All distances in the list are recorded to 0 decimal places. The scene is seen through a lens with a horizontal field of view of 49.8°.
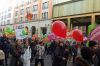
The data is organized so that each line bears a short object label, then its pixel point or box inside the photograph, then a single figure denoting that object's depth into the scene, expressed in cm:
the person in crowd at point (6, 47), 547
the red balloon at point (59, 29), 402
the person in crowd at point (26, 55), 428
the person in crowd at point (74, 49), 680
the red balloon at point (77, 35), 400
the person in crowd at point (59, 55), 389
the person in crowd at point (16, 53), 417
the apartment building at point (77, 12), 1413
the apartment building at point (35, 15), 1964
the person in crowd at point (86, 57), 219
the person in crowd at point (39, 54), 471
